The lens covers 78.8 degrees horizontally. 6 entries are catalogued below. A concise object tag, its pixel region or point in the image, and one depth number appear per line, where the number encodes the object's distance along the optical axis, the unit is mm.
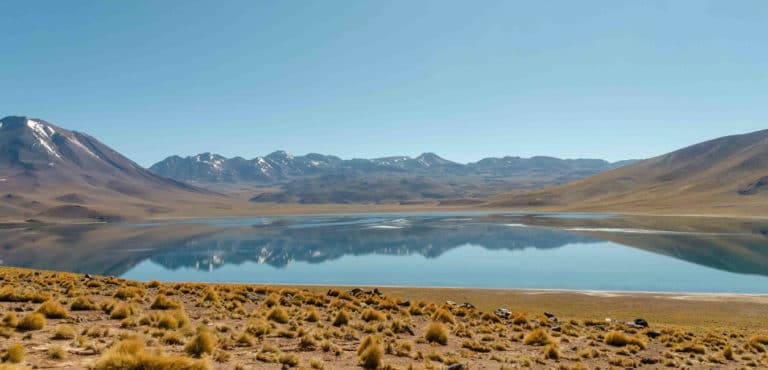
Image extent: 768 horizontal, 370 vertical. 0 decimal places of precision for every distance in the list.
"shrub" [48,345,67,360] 8203
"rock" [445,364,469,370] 10000
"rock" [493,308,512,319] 19422
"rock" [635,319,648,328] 18347
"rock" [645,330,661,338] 16422
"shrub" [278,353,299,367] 9414
